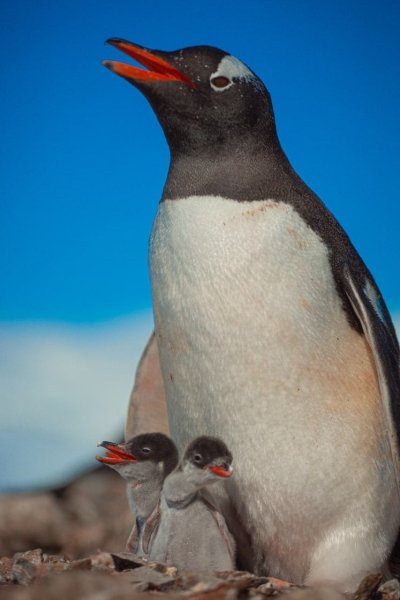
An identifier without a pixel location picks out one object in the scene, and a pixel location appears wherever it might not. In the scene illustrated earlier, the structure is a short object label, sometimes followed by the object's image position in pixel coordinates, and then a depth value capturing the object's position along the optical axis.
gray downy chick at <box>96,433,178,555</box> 7.95
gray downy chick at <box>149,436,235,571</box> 7.02
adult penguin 7.14
